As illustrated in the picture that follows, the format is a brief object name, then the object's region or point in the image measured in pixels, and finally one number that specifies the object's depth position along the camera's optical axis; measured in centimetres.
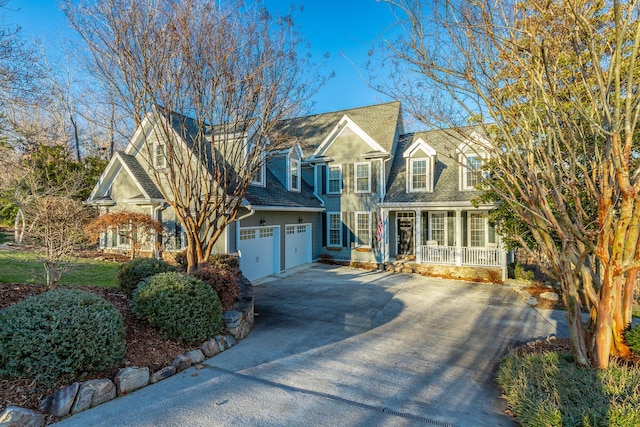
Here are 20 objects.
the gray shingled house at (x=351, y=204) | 1273
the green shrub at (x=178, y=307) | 553
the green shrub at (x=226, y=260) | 987
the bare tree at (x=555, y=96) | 416
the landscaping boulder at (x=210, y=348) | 564
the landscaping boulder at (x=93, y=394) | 392
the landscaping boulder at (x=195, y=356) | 533
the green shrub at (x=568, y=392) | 351
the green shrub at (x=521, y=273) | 1237
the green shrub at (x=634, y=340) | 492
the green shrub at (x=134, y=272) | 708
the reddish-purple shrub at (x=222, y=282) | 687
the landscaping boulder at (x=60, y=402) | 374
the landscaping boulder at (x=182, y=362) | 509
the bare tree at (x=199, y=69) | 664
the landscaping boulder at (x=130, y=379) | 433
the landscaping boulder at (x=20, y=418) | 337
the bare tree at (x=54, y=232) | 619
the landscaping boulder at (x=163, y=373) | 472
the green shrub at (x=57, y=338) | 391
